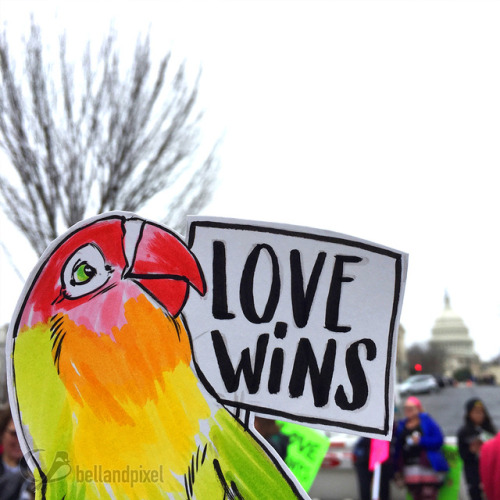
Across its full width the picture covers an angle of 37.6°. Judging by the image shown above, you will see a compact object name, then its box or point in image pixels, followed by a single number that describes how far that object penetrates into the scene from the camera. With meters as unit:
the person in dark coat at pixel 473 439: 6.52
